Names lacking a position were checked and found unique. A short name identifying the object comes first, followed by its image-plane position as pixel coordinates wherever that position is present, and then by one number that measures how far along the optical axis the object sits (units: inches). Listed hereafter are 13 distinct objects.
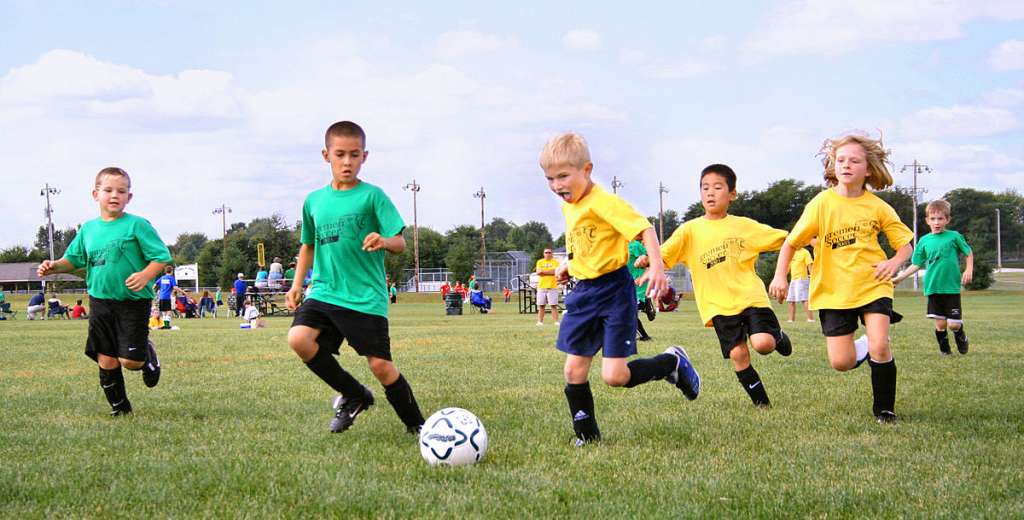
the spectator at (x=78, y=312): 1354.2
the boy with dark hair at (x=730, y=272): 273.4
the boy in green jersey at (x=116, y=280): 270.5
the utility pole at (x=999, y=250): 3897.6
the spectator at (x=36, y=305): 1310.3
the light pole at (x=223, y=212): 3610.0
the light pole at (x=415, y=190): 3172.2
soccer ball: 189.6
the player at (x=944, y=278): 466.6
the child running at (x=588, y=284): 209.6
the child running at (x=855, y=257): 246.4
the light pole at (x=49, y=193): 3019.2
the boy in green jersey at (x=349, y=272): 218.8
